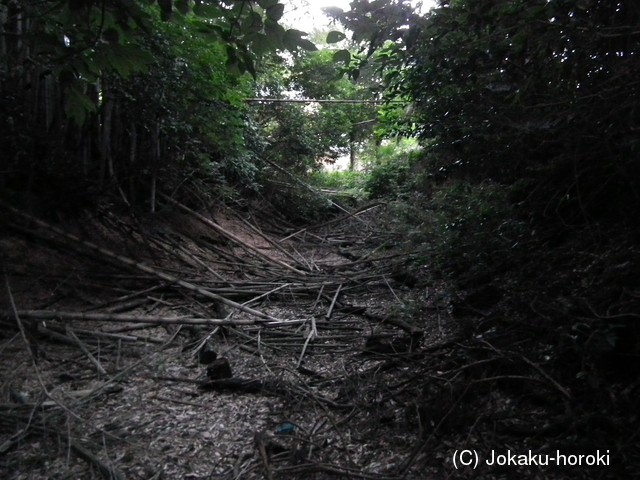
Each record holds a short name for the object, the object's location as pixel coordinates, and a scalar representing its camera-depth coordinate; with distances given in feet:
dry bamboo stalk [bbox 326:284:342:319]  16.95
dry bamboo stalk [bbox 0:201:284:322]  16.22
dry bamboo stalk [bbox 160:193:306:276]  23.48
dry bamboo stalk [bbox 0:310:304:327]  13.24
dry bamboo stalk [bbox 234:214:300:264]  25.83
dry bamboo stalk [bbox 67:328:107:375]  12.01
